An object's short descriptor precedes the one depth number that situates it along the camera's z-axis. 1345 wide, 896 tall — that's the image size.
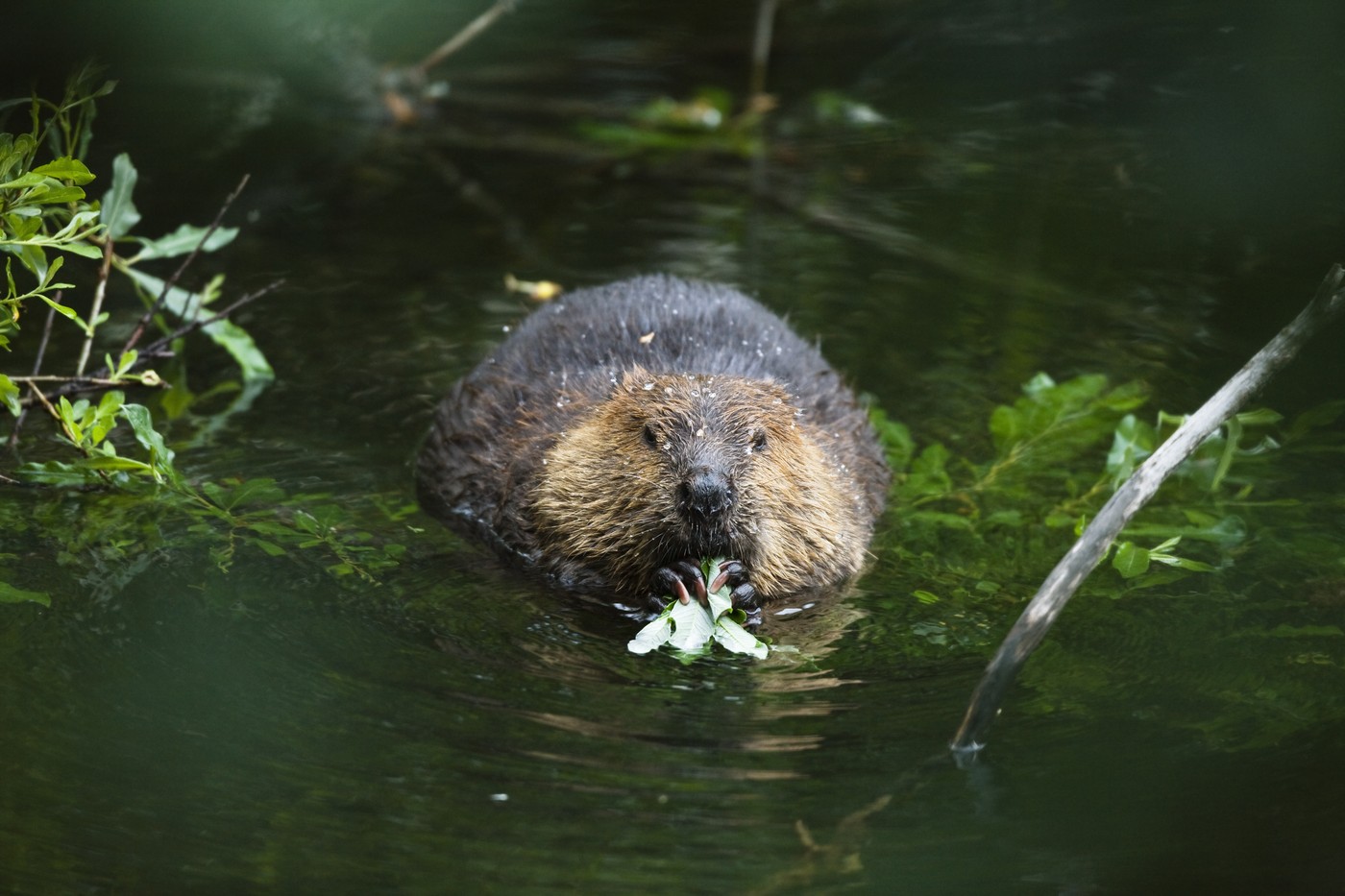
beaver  9.47
